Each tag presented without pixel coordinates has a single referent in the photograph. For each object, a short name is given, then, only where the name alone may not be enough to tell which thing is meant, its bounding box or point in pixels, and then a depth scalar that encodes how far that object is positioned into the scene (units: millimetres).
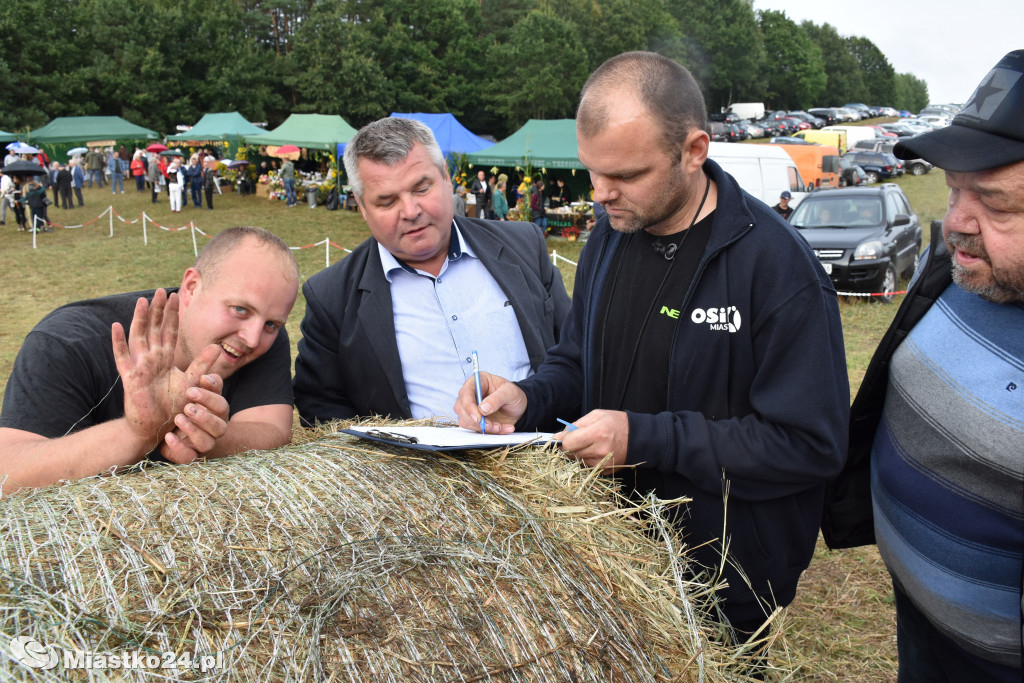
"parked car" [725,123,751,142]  49803
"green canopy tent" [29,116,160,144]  39969
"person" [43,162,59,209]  27875
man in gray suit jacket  2973
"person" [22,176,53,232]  20711
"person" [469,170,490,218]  22016
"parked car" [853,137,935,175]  39256
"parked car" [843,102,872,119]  75881
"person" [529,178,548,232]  20422
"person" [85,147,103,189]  34688
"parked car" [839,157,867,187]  32156
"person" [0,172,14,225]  22516
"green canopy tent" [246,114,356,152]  28766
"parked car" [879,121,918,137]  54506
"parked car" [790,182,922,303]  11883
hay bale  1445
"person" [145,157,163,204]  29281
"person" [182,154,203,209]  26922
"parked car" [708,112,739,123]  60984
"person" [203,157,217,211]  26969
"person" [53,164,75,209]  26859
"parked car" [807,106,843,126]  67312
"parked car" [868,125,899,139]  49469
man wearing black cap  1811
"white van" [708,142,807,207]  18766
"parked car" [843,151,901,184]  35312
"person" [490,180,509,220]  19781
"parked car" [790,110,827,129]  59844
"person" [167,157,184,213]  25984
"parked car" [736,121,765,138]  52812
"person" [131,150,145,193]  32844
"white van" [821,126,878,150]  44719
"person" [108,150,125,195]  31484
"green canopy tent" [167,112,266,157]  35312
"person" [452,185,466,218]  17500
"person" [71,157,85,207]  28000
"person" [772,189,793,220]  16656
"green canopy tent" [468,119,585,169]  21922
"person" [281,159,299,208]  27998
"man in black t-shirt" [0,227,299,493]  1897
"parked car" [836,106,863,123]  71244
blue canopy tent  25227
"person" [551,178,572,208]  23391
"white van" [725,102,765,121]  65375
